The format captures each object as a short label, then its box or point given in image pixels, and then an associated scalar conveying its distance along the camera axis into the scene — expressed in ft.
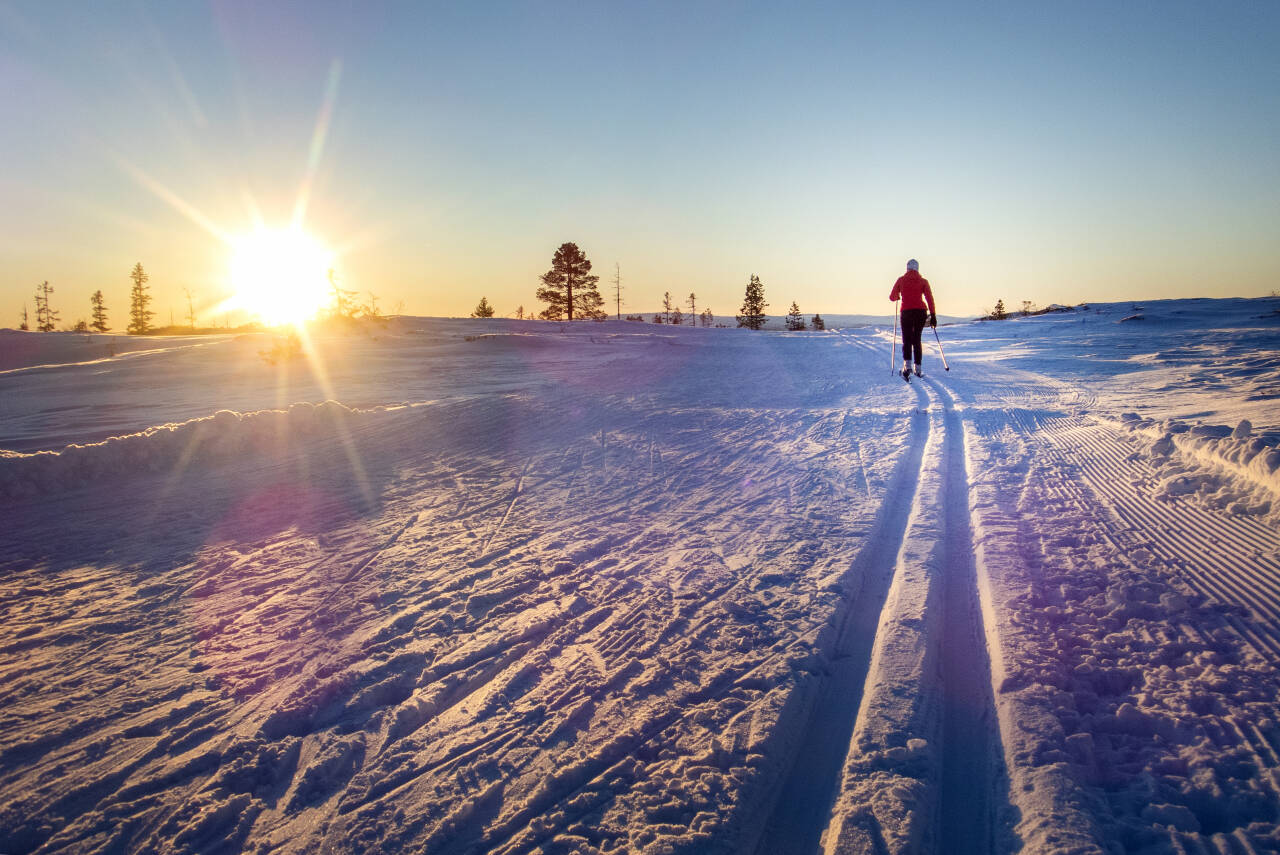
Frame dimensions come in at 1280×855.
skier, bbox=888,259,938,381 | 35.40
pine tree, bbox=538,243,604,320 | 182.70
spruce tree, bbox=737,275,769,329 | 221.66
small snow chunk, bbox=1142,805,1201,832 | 5.23
